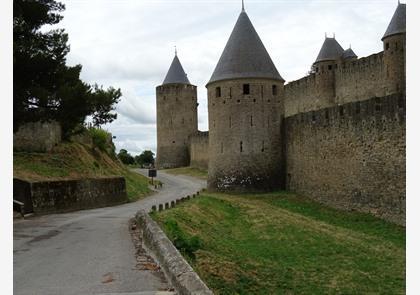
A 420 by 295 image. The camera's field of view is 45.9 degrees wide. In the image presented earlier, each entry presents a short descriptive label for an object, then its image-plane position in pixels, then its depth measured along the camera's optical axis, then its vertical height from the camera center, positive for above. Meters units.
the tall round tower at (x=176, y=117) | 52.47 +4.85
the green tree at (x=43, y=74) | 13.31 +2.62
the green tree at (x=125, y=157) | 61.40 +0.83
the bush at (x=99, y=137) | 31.34 +1.71
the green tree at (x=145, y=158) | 74.75 +0.79
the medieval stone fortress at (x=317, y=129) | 18.48 +1.41
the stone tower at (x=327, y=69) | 40.94 +7.76
